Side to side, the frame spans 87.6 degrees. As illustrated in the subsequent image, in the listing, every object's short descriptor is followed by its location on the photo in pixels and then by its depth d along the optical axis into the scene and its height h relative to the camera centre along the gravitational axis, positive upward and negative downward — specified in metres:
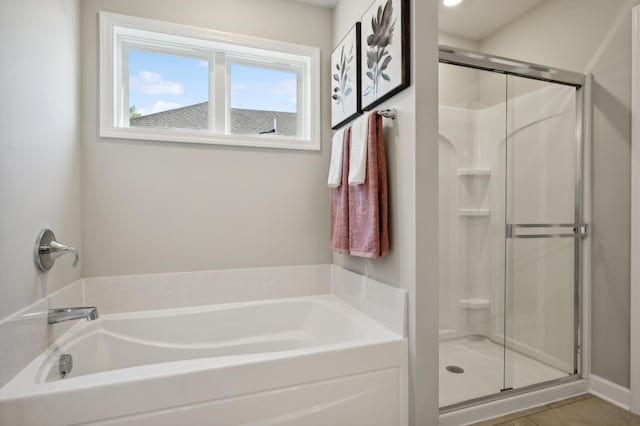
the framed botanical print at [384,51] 1.56 +0.81
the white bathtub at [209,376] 1.14 -0.69
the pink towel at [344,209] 1.96 +0.01
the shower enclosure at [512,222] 2.13 -0.07
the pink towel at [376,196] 1.68 +0.07
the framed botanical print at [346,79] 2.00 +0.84
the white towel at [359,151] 1.73 +0.32
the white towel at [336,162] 2.01 +0.30
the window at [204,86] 2.04 +0.85
